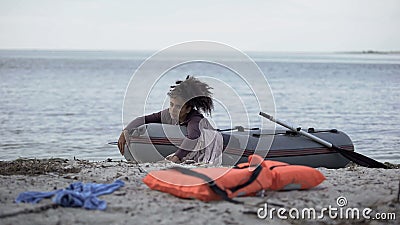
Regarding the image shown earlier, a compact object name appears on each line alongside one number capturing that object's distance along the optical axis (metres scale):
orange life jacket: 4.73
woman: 6.79
